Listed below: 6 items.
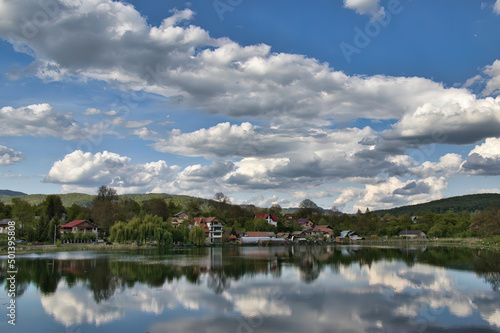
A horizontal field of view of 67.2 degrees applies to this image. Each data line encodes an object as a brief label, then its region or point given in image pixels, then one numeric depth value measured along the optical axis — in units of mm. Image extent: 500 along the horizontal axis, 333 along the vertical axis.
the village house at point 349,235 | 118481
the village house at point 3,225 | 82700
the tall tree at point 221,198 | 131500
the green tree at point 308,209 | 147375
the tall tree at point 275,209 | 140262
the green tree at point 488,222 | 68750
